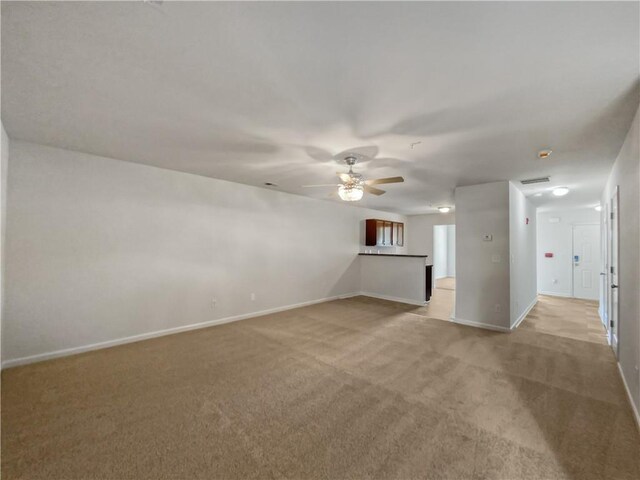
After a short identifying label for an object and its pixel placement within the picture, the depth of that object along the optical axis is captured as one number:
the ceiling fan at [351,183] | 3.21
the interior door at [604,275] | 4.33
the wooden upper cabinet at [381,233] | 7.54
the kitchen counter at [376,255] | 6.76
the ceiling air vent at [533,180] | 4.20
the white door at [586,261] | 6.76
